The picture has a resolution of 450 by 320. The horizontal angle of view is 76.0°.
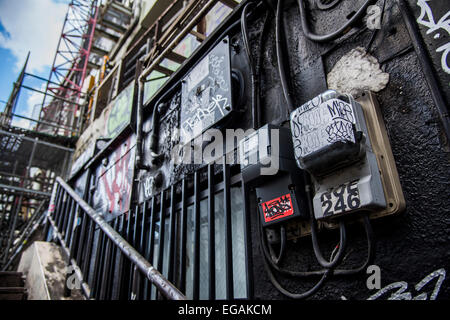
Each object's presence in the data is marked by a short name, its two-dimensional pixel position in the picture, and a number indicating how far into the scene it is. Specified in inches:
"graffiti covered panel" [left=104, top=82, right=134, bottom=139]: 225.2
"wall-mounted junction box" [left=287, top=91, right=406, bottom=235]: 57.0
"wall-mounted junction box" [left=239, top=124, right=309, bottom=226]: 70.9
